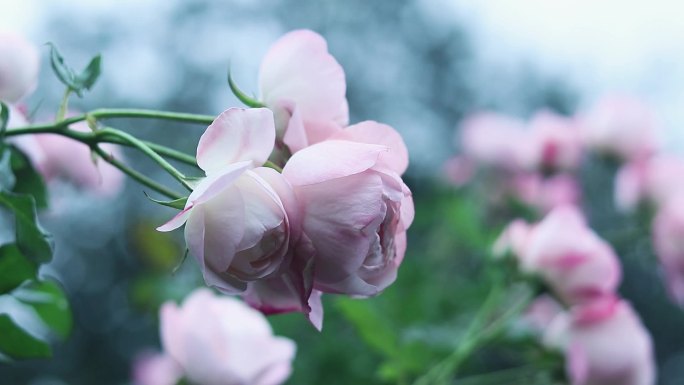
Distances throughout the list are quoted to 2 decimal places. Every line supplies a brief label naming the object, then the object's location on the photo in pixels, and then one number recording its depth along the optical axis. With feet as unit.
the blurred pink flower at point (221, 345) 2.47
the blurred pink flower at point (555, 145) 5.22
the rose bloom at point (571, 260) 2.97
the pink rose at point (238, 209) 1.83
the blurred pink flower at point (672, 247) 3.91
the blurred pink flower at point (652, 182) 4.45
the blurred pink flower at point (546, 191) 5.22
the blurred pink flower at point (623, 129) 5.10
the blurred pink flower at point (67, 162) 2.57
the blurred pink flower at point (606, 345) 2.98
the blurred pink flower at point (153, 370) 4.00
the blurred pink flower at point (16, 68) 2.18
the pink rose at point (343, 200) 1.85
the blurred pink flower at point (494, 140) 6.11
